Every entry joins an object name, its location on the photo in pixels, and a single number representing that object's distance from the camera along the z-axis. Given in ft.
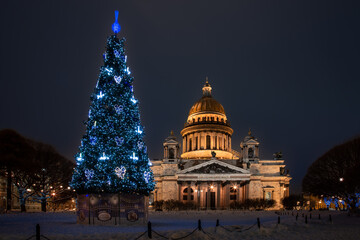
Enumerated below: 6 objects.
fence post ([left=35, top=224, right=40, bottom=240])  54.21
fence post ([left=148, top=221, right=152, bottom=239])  61.76
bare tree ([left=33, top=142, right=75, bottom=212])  195.28
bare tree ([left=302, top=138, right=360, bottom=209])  180.51
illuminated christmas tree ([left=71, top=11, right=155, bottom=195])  93.76
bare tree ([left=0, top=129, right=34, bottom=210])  150.56
